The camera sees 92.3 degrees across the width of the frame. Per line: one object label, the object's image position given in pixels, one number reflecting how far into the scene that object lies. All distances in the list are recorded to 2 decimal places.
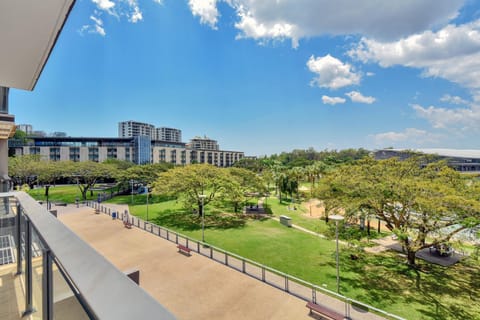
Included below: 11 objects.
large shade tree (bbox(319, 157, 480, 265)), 11.18
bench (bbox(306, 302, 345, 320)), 8.12
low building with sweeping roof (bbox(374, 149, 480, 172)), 56.69
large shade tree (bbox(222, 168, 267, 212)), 25.05
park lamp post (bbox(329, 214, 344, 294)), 10.45
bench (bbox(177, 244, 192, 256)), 13.68
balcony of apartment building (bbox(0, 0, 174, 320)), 0.87
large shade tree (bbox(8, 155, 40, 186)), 32.16
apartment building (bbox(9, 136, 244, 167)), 59.47
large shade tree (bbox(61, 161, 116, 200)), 35.22
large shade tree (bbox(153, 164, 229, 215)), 22.58
